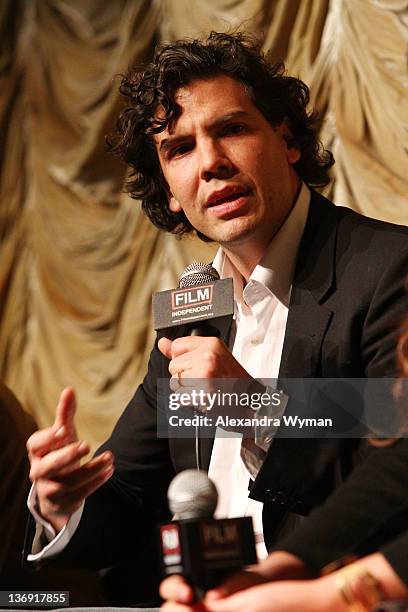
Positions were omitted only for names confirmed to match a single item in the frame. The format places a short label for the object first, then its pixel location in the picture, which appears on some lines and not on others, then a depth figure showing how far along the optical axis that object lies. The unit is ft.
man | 10.98
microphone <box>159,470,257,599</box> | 10.08
